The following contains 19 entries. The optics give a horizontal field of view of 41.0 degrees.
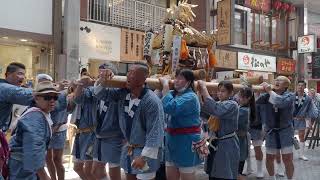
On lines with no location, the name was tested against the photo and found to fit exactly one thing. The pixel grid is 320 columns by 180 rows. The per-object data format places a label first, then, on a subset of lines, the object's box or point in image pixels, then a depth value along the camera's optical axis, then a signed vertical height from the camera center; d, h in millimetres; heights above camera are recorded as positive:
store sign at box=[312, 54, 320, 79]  22812 +1567
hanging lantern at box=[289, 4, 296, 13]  22816 +4713
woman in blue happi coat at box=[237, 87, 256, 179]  6625 -344
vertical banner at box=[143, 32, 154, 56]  8391 +995
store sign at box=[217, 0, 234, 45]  15859 +2763
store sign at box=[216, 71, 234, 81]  18198 +944
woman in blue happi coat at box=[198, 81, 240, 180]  5688 -541
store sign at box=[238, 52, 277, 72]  19812 +1608
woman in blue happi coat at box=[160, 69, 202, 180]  5332 -442
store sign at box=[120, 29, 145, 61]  14567 +1726
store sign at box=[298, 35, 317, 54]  21156 +2615
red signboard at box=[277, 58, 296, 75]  21984 +1555
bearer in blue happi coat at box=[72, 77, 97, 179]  6332 -591
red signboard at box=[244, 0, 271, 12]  20312 +4410
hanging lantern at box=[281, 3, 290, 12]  22328 +4661
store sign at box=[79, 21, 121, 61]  13454 +1688
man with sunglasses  3739 -399
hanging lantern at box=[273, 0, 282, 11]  21844 +4668
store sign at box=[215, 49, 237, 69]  18328 +1613
